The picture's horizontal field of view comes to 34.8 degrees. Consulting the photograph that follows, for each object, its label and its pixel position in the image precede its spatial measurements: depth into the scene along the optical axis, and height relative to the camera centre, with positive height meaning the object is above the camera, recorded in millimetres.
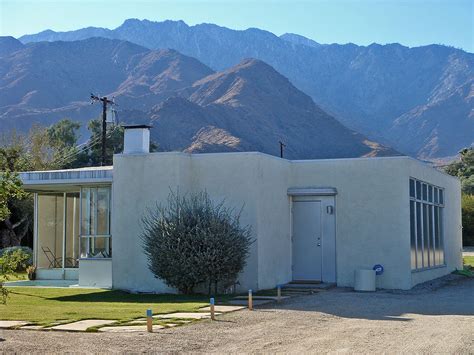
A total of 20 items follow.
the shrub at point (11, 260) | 10522 -230
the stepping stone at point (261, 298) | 16859 -1254
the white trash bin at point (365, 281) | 19562 -1034
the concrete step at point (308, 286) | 19594 -1182
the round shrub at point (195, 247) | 17688 -112
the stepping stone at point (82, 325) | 12039 -1347
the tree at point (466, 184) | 49688 +4764
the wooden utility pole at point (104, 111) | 36719 +6455
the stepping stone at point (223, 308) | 14406 -1288
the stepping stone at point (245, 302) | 15656 -1275
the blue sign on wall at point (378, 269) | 20219 -752
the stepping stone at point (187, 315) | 13468 -1317
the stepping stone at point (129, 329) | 11743 -1356
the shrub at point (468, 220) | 49344 +1333
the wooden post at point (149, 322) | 11609 -1224
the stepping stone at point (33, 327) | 12258 -1363
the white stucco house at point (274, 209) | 19531 +880
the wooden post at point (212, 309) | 13227 -1177
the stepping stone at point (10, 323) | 12414 -1339
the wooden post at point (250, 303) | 14683 -1188
